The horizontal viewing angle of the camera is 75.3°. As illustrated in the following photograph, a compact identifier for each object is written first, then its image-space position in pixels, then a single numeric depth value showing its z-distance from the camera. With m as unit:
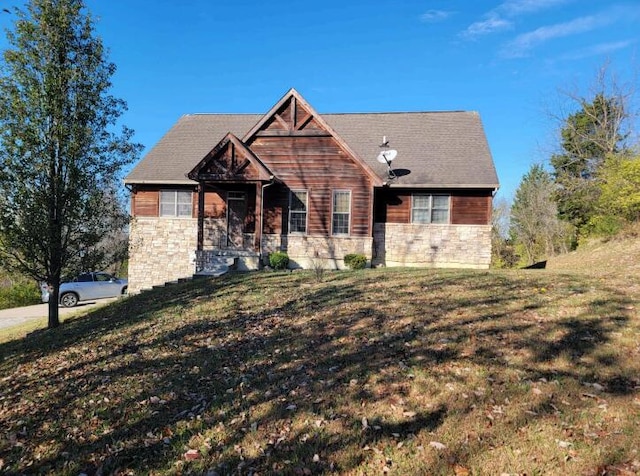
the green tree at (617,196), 16.67
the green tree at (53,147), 9.75
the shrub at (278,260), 15.44
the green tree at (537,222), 34.94
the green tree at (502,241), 34.97
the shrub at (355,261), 15.55
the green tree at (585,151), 25.22
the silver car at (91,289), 19.27
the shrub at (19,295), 21.56
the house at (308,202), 15.94
